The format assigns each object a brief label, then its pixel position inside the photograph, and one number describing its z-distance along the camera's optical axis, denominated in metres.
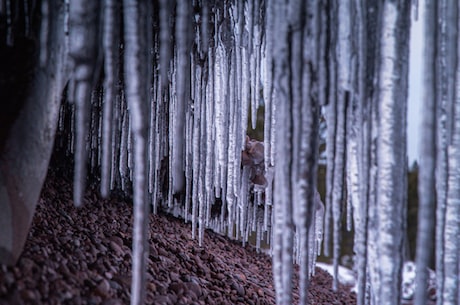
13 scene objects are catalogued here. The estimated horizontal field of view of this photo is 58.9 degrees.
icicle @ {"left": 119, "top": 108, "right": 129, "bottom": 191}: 3.26
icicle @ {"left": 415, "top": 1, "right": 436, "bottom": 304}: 1.57
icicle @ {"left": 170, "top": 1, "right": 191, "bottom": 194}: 1.76
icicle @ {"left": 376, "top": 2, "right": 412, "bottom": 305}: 1.73
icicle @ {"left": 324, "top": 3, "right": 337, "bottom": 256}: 1.82
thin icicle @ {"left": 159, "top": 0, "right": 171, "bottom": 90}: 1.71
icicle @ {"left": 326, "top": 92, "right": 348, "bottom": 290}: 1.86
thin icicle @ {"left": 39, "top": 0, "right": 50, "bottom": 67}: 1.74
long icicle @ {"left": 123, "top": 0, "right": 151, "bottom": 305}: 1.70
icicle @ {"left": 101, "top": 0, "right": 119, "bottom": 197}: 1.66
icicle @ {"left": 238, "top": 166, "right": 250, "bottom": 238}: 4.11
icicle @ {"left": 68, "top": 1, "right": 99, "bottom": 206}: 1.70
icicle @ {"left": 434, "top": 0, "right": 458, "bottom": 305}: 1.69
